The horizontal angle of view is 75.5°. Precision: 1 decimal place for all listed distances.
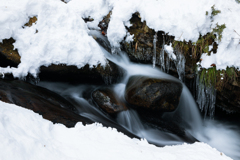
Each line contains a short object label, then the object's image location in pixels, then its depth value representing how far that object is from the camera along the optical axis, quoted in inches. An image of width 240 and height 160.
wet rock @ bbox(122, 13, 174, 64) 187.0
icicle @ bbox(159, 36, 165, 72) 188.2
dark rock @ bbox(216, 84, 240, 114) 168.1
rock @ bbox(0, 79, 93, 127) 99.3
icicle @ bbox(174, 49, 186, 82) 175.5
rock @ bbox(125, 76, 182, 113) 158.4
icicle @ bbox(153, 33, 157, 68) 186.5
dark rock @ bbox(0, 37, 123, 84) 146.6
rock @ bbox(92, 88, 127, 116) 160.7
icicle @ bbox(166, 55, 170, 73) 186.3
